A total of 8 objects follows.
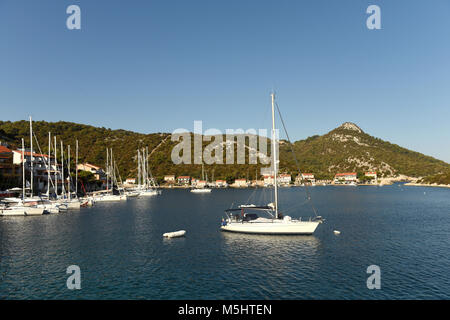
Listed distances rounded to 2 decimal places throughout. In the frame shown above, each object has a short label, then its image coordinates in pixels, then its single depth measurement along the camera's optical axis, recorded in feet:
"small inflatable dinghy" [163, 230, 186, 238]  139.87
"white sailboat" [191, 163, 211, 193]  545.03
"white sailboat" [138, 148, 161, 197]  422.00
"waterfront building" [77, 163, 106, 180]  472.52
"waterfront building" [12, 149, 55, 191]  321.32
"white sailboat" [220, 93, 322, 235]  135.44
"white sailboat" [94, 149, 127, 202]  317.13
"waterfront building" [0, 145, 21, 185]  296.73
